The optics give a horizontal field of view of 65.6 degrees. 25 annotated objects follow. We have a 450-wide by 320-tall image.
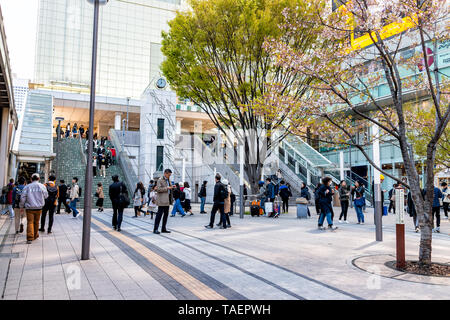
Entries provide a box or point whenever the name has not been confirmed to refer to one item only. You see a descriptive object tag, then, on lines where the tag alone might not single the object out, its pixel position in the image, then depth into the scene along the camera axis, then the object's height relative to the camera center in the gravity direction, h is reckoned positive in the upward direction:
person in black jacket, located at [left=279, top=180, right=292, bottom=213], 15.70 -0.21
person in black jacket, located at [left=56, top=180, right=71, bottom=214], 13.77 -0.35
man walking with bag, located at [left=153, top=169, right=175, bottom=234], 9.26 -0.35
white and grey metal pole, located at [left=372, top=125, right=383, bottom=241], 8.15 -0.15
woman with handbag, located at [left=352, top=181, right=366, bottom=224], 12.27 -0.45
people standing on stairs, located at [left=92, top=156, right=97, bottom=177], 21.37 +1.17
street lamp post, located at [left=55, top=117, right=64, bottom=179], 21.87 +2.49
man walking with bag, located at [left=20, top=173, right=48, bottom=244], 7.56 -0.42
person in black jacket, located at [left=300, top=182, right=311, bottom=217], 16.19 -0.16
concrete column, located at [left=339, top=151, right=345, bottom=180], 22.11 +1.29
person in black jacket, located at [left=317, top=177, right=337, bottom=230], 10.23 -0.33
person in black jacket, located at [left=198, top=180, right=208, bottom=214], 16.36 -0.37
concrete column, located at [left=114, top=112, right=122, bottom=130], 43.69 +8.12
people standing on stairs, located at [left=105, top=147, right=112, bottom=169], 23.44 +1.74
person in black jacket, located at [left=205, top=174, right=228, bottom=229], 10.28 -0.37
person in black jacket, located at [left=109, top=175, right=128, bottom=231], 9.84 -0.44
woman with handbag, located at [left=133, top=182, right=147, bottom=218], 14.46 -0.49
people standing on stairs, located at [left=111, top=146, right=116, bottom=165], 25.14 +2.09
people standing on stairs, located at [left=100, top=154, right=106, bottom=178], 22.02 +1.20
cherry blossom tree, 5.67 +2.49
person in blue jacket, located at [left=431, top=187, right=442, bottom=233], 10.40 -0.46
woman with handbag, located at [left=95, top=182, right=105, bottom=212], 16.52 -0.54
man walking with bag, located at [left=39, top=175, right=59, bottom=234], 9.31 -0.43
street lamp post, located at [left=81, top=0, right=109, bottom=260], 5.84 -0.19
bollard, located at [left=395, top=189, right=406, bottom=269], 5.44 -0.67
